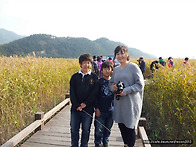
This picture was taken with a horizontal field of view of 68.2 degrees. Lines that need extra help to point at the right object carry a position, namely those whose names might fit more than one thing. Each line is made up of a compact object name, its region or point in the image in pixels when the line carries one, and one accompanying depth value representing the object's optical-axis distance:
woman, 1.74
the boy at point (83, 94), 2.09
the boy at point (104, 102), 2.18
